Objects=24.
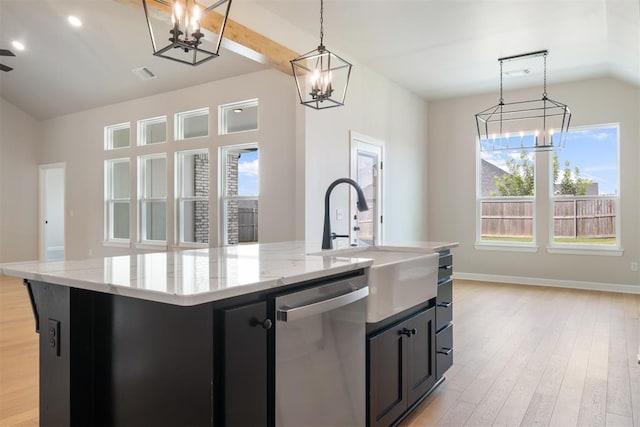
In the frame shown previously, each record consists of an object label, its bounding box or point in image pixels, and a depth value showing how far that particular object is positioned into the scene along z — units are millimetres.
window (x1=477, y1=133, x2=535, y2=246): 6809
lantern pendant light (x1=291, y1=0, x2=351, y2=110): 2631
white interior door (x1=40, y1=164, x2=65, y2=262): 8523
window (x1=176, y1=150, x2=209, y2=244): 6496
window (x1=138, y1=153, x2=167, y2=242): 6914
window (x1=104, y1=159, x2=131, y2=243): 7457
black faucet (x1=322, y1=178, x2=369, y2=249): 2404
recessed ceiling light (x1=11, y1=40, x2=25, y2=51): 5843
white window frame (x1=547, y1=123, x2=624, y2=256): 6148
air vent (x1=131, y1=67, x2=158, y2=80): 5973
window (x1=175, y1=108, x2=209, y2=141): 6370
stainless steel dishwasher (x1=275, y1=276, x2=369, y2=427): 1446
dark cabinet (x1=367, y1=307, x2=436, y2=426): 1946
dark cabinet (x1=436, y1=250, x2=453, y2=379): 2621
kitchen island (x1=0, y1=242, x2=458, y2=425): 1220
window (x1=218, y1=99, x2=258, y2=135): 5754
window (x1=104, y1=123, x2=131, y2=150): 7371
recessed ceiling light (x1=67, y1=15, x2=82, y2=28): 5053
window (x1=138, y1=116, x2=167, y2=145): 6848
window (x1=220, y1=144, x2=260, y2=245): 5777
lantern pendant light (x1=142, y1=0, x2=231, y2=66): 1860
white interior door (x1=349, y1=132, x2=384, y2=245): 5625
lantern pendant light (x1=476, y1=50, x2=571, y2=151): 6605
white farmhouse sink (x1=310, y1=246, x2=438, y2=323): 1916
